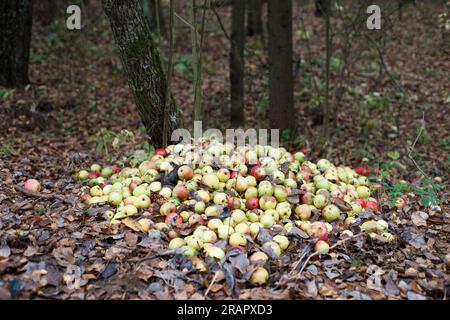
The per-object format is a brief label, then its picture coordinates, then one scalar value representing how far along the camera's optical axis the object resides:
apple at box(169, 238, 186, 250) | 3.38
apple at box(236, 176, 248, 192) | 4.11
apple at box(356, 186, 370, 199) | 4.55
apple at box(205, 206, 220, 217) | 3.81
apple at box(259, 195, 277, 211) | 3.93
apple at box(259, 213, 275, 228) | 3.73
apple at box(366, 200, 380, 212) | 4.27
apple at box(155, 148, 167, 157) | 4.81
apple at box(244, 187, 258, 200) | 4.03
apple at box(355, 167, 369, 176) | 5.60
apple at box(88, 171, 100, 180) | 4.89
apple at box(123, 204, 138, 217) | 3.84
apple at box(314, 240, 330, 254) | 3.47
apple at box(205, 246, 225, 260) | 3.27
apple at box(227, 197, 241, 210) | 3.90
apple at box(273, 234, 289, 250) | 3.50
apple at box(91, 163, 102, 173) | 5.09
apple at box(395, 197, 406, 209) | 4.38
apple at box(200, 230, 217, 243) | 3.46
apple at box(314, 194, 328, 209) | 4.05
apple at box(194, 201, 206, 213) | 3.86
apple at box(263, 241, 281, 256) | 3.41
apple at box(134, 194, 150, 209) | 3.94
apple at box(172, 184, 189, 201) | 3.99
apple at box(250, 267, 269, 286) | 3.10
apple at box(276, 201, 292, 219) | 3.90
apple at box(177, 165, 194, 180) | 4.22
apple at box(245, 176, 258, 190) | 4.13
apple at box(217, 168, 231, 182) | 4.19
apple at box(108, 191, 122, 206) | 4.05
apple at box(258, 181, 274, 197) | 4.03
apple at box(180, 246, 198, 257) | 3.30
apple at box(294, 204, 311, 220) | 3.94
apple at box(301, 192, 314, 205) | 4.10
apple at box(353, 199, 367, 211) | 4.25
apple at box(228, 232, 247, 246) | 3.45
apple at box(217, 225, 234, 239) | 3.53
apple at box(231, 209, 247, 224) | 3.72
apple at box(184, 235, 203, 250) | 3.39
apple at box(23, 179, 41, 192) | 4.42
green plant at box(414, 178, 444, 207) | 4.11
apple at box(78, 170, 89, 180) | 4.91
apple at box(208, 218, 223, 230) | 3.62
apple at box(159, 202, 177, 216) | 3.83
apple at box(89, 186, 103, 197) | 4.28
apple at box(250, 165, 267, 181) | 4.27
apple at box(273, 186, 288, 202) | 4.03
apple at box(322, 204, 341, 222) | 3.94
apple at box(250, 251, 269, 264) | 3.25
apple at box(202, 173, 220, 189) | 4.14
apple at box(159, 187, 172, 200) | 4.03
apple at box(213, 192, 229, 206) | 3.94
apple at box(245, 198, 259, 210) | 3.95
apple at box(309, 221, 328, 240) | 3.61
